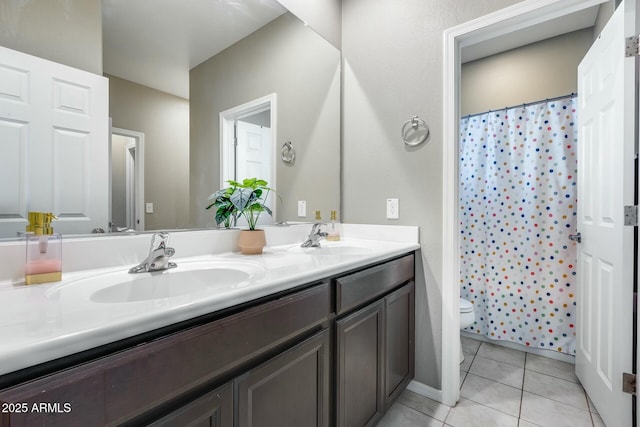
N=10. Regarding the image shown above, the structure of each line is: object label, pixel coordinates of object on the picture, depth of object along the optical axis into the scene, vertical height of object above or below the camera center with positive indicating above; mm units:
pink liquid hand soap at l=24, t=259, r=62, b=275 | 797 -147
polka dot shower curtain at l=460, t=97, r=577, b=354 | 2117 -80
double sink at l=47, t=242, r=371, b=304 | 765 -202
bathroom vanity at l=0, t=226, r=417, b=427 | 477 -333
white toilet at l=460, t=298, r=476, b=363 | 1986 -700
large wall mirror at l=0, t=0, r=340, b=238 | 985 +557
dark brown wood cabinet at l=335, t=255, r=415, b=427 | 1106 -558
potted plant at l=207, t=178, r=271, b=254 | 1316 +20
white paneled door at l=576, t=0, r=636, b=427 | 1279 -32
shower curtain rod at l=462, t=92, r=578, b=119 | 2109 +820
